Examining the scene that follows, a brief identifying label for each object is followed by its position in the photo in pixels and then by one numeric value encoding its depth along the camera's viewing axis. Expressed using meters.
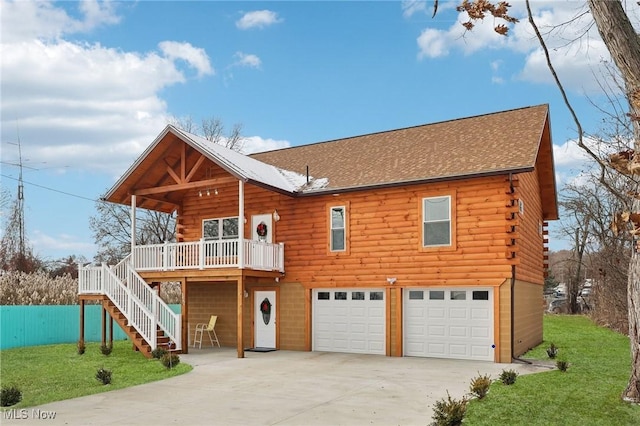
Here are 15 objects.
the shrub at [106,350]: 16.09
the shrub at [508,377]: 10.91
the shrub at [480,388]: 9.45
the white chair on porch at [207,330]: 18.66
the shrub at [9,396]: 9.32
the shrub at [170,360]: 13.22
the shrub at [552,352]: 15.27
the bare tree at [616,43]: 4.65
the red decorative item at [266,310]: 18.12
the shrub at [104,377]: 11.41
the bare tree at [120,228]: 38.53
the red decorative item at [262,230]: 18.17
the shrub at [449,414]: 7.63
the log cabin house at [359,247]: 14.84
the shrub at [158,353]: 14.55
